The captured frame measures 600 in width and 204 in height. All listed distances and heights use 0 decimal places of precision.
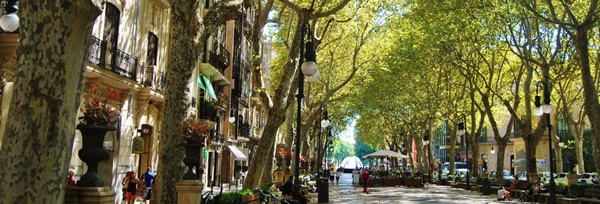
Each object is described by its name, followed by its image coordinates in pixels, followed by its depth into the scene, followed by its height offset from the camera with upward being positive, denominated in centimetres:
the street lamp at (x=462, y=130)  3166 +267
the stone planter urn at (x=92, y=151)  602 +18
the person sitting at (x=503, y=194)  2348 -91
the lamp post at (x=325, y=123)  2264 +206
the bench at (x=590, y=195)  1816 -69
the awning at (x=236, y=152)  3404 +111
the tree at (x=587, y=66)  1547 +330
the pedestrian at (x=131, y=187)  1595 -60
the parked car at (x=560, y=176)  3107 -5
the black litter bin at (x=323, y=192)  2012 -81
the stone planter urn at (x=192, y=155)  967 +24
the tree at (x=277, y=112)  1474 +162
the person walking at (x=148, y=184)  1656 -53
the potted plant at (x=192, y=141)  955 +49
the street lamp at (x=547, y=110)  1772 +223
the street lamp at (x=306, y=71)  1100 +210
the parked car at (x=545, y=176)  3284 -7
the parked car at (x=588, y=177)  2884 -7
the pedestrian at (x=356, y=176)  4137 -37
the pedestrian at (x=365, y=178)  2831 -35
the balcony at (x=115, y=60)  1550 +340
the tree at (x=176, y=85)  959 +154
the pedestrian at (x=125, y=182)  1646 -50
